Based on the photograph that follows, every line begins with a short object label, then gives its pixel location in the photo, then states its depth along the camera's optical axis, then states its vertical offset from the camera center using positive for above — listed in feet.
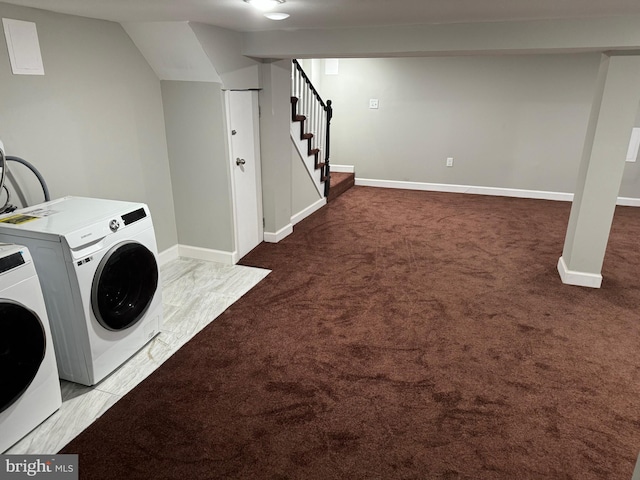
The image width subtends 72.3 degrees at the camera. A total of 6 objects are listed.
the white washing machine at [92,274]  7.00 -2.78
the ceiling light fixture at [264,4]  7.33 +1.70
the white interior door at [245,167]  12.22 -1.72
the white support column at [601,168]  10.06 -1.38
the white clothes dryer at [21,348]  6.02 -3.37
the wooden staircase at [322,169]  15.38 -2.51
